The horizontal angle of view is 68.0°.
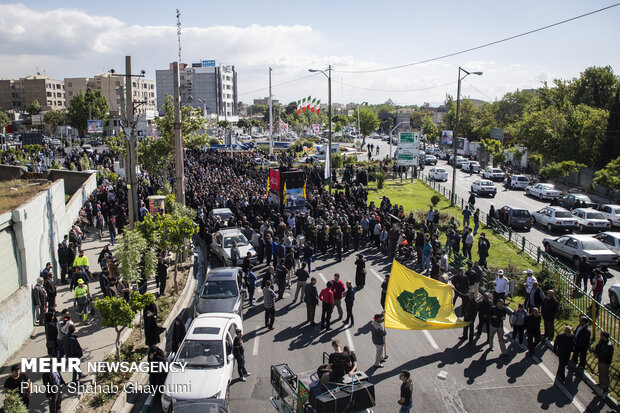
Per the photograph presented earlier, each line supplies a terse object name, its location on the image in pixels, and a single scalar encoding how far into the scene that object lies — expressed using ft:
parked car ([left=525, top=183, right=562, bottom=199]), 114.21
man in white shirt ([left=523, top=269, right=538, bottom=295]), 46.09
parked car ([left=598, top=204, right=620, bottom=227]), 85.35
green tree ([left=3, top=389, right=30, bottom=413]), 25.93
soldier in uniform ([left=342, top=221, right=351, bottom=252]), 68.39
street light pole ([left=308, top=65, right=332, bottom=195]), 106.32
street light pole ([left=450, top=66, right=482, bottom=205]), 107.24
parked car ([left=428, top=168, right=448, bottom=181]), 147.95
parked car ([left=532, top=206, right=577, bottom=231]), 82.99
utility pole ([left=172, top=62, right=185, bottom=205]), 60.90
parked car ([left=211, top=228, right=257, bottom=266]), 60.70
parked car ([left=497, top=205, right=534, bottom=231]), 84.28
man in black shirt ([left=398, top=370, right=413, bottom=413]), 27.91
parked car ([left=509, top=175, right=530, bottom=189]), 134.21
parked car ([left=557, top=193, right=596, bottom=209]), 99.25
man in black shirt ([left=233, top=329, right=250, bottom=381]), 34.58
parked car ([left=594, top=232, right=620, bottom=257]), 64.90
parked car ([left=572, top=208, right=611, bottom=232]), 82.94
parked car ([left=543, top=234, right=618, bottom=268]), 62.59
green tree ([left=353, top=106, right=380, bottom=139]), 279.08
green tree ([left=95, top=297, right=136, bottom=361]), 34.14
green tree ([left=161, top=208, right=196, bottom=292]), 52.85
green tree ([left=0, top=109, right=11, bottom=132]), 279.81
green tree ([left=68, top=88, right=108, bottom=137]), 268.21
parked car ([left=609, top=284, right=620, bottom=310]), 47.29
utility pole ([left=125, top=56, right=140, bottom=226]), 54.39
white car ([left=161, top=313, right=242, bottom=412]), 29.27
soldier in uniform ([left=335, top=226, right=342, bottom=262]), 64.39
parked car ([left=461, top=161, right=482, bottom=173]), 170.69
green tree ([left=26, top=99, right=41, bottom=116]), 329.25
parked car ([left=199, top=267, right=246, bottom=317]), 43.16
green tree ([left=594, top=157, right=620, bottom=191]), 110.01
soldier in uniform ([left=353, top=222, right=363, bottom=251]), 69.82
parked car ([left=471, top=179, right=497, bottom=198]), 119.24
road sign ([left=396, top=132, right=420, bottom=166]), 135.23
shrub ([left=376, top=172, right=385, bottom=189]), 126.62
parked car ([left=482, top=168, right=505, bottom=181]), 148.46
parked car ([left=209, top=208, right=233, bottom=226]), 78.79
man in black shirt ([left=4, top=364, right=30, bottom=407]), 27.73
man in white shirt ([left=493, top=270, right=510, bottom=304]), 46.21
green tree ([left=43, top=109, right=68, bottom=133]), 319.27
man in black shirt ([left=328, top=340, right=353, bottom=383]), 27.25
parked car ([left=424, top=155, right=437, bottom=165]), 193.13
